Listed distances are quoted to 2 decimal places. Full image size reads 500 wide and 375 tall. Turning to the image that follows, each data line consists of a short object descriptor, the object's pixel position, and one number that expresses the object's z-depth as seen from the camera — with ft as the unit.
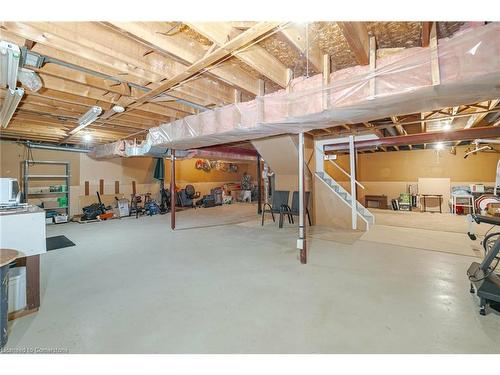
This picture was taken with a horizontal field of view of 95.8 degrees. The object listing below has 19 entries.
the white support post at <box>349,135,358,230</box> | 16.30
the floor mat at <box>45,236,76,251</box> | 12.53
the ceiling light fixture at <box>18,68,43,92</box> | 7.45
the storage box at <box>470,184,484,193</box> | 21.59
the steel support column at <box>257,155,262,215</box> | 24.24
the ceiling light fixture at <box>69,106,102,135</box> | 10.91
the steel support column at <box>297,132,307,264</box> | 10.06
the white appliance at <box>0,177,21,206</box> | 8.11
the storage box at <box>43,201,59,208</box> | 20.93
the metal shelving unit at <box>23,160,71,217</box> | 19.43
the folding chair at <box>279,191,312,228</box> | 16.69
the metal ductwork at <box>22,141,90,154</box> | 19.76
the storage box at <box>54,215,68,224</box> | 20.15
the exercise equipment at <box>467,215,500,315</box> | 5.87
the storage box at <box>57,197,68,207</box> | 21.35
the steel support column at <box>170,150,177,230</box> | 16.79
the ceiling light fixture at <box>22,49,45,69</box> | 6.62
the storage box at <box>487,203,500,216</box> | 12.38
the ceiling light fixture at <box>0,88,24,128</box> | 8.22
